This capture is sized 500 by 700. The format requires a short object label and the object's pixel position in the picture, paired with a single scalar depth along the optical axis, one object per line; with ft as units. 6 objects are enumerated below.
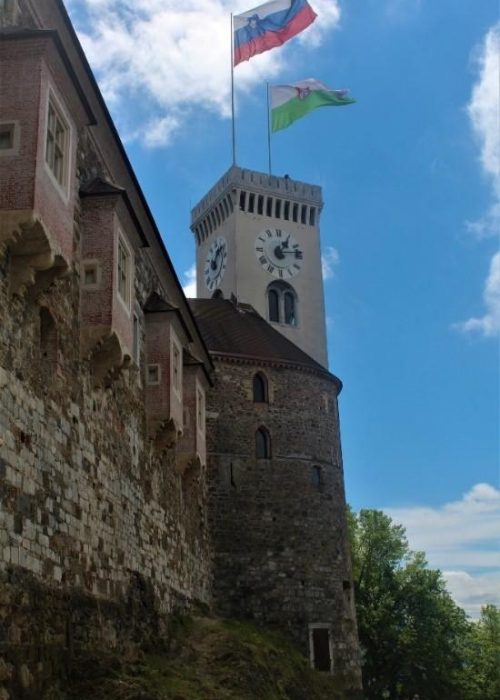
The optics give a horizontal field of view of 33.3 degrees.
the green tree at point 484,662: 147.21
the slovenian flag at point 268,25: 112.78
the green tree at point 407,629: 128.16
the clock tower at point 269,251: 140.05
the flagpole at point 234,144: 151.02
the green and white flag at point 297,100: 119.03
